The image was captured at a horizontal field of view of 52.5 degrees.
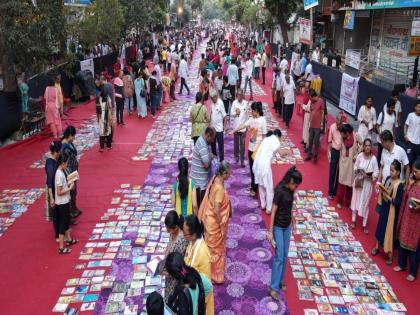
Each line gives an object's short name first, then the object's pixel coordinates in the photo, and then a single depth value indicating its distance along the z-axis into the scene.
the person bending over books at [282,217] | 4.71
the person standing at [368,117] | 8.58
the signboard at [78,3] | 18.36
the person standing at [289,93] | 11.83
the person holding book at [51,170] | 5.91
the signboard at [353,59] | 17.27
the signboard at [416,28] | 14.39
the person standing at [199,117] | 8.41
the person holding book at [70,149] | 6.55
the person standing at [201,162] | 5.97
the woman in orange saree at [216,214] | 4.86
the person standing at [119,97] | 12.85
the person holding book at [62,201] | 5.84
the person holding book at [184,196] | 5.27
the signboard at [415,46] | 15.73
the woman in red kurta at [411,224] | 5.23
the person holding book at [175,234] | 4.01
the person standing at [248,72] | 16.40
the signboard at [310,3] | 16.85
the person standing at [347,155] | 7.14
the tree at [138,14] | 26.56
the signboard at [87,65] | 17.69
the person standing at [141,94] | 13.61
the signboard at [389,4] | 16.47
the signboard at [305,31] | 20.03
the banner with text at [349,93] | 13.89
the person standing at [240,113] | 8.91
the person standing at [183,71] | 17.01
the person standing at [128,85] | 13.70
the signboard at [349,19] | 22.97
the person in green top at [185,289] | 3.15
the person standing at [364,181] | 6.43
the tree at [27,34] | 11.18
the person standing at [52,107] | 10.98
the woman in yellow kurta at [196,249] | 3.80
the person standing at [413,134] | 8.31
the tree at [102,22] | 19.48
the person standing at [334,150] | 7.68
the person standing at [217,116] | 8.80
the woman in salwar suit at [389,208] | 5.55
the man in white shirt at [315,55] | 20.90
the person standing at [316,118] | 9.37
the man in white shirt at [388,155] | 6.32
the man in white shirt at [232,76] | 13.95
